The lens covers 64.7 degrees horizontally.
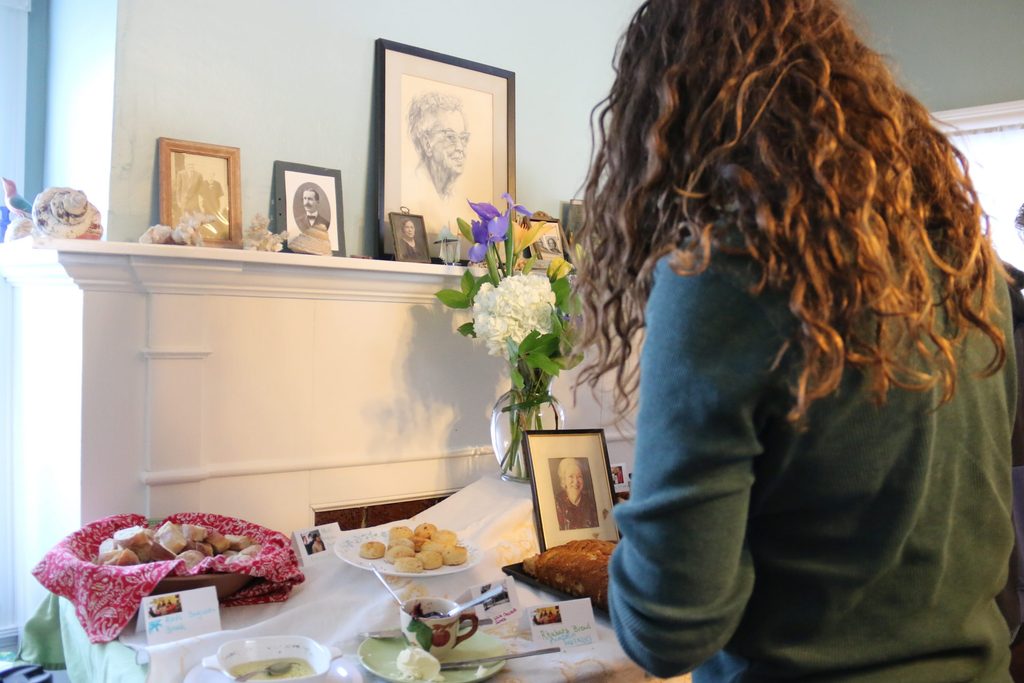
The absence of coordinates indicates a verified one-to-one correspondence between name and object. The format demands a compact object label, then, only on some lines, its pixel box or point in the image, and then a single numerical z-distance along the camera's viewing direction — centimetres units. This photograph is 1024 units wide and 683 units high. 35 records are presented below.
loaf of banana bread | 126
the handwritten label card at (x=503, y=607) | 117
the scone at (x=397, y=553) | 137
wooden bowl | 118
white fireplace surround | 148
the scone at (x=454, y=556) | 136
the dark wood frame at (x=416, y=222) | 191
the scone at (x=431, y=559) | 134
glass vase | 178
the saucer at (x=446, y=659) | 104
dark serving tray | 129
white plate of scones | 134
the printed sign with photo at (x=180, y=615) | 112
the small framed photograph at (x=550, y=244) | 218
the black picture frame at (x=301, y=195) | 179
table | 109
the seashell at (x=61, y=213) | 141
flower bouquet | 168
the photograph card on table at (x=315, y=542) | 150
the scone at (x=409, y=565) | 133
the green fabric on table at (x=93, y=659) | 108
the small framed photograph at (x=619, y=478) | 181
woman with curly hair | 61
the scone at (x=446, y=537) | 142
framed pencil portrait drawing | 195
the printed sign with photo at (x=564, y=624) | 115
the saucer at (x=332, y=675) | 102
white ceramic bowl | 102
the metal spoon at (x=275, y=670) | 100
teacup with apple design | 107
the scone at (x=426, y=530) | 145
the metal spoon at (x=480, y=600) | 110
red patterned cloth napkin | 116
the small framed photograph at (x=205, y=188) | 164
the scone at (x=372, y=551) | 137
